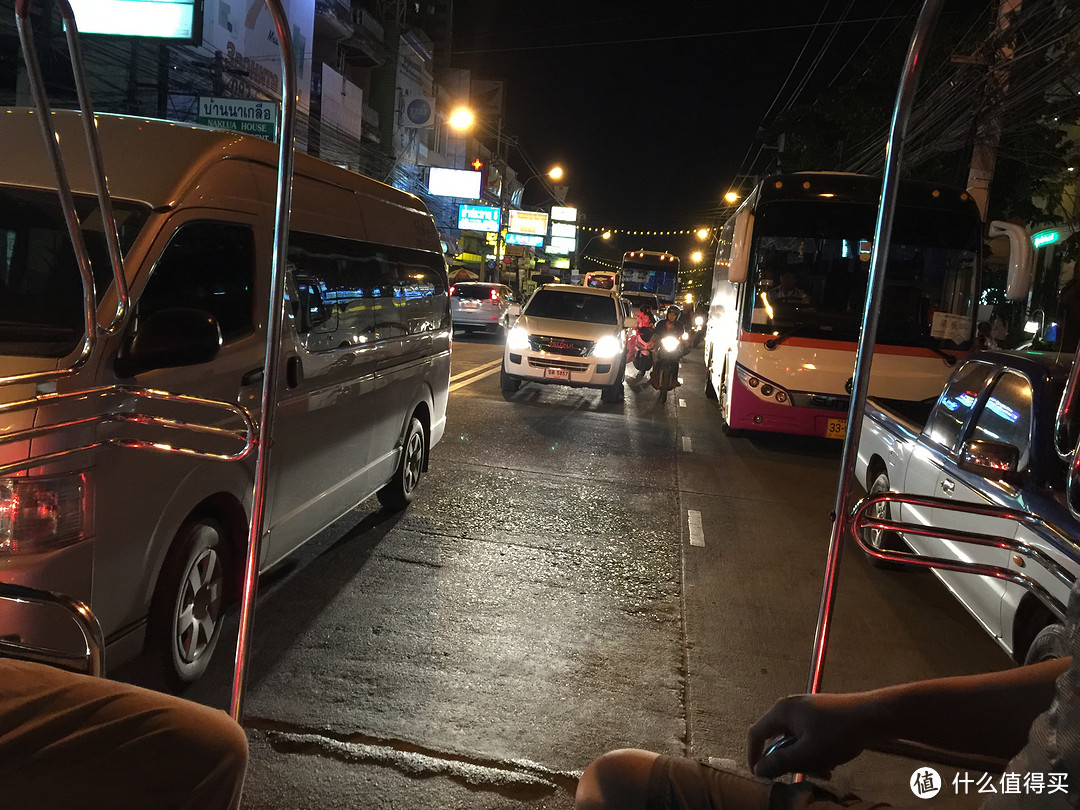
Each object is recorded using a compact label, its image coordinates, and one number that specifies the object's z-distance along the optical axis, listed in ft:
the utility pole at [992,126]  41.30
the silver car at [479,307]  85.56
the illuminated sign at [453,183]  138.92
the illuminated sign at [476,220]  163.43
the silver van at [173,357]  10.31
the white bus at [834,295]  34.81
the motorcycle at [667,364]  49.65
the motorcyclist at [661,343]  49.85
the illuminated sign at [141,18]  48.83
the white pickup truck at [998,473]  13.66
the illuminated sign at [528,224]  218.18
